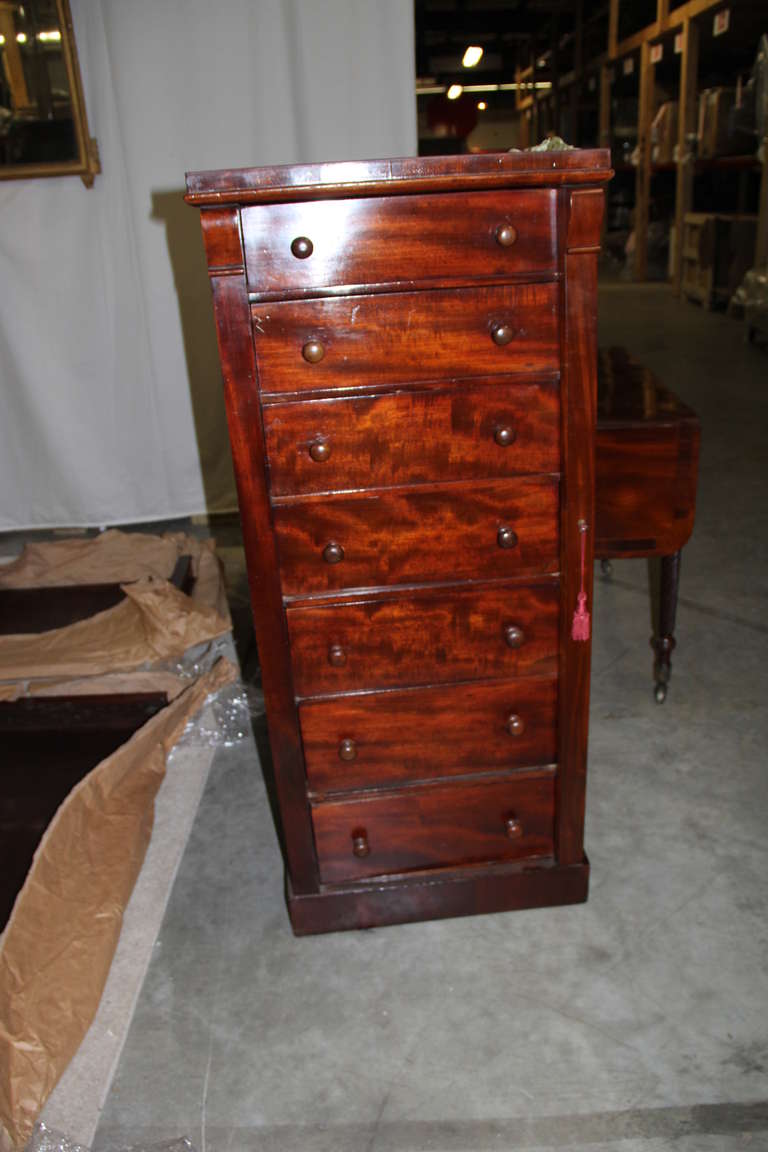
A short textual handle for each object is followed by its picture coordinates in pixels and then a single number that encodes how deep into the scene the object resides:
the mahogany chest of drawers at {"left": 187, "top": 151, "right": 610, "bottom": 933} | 1.20
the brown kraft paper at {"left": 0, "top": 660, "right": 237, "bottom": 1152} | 1.30
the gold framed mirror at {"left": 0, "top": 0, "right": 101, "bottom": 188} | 2.96
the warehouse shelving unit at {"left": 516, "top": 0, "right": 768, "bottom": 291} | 6.73
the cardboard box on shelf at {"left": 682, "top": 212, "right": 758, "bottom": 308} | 6.36
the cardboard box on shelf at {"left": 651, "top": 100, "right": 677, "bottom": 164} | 7.88
